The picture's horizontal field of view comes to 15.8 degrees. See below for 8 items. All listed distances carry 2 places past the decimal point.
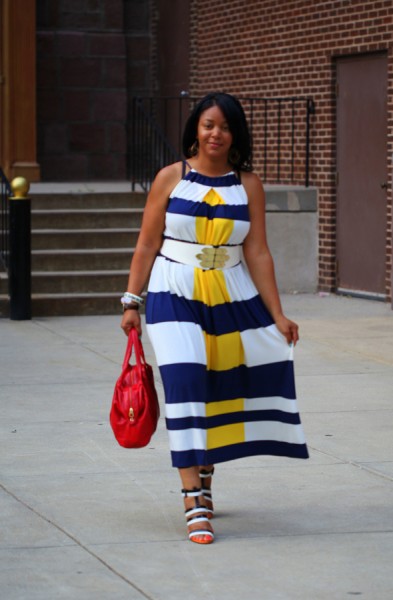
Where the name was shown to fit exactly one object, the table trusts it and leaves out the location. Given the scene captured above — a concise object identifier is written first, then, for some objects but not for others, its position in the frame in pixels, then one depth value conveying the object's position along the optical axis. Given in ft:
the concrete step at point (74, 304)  42.86
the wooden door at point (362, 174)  46.24
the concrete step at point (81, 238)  46.37
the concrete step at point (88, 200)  48.16
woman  18.29
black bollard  41.39
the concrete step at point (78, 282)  44.19
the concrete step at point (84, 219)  47.26
